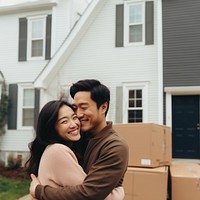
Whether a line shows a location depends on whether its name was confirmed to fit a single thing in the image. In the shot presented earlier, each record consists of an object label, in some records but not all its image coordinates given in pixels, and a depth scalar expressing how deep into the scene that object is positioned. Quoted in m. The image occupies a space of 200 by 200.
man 1.34
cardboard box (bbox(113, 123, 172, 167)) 3.59
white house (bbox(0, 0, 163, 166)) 9.34
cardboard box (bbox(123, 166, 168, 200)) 3.22
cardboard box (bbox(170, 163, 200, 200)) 3.30
